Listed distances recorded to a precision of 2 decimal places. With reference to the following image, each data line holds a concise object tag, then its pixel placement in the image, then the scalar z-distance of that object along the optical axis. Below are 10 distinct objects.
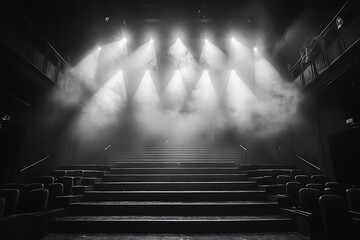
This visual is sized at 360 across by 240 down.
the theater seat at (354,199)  3.76
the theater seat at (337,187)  4.59
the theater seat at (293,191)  4.58
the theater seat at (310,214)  3.60
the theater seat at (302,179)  5.64
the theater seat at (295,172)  6.71
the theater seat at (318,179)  6.04
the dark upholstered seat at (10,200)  3.72
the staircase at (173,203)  4.00
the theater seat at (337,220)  3.00
